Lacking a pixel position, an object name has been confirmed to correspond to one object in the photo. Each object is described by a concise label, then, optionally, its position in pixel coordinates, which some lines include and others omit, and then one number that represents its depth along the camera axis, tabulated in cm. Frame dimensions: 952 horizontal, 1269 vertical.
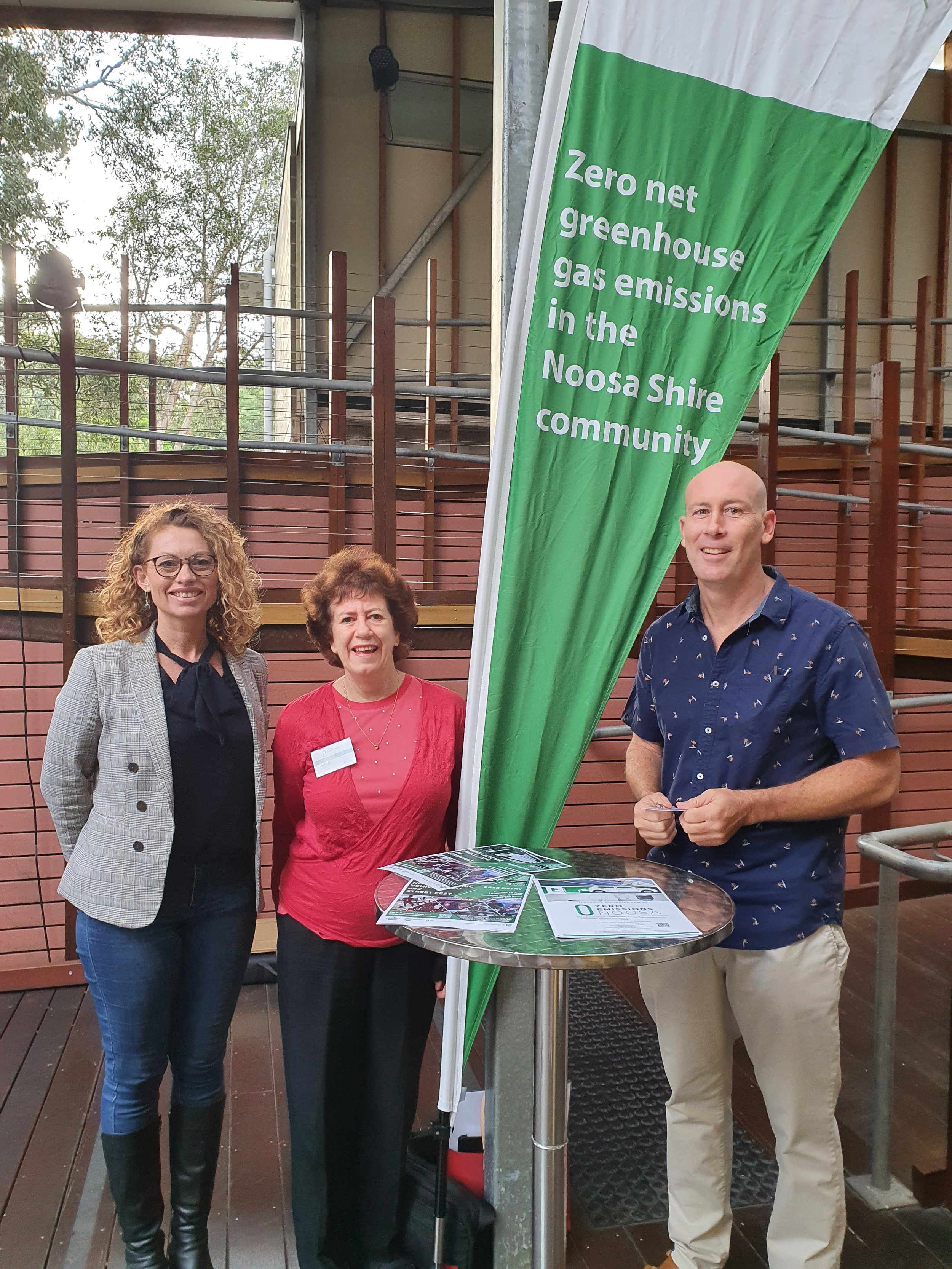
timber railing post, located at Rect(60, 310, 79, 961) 335
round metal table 123
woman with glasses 179
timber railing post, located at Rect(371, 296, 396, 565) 327
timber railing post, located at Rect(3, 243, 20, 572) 397
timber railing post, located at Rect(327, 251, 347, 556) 543
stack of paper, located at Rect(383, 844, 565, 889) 156
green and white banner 174
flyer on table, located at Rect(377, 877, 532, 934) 134
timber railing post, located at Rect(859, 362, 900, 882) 392
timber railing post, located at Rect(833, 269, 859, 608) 607
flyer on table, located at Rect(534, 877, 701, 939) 132
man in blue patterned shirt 165
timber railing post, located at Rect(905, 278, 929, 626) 614
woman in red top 178
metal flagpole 174
